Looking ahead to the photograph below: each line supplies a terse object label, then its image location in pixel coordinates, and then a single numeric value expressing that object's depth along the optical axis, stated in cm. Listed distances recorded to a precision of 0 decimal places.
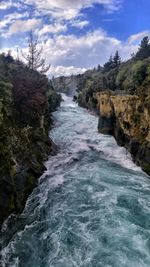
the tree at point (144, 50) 4889
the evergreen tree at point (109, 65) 6140
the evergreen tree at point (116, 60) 5922
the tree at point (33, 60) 3209
